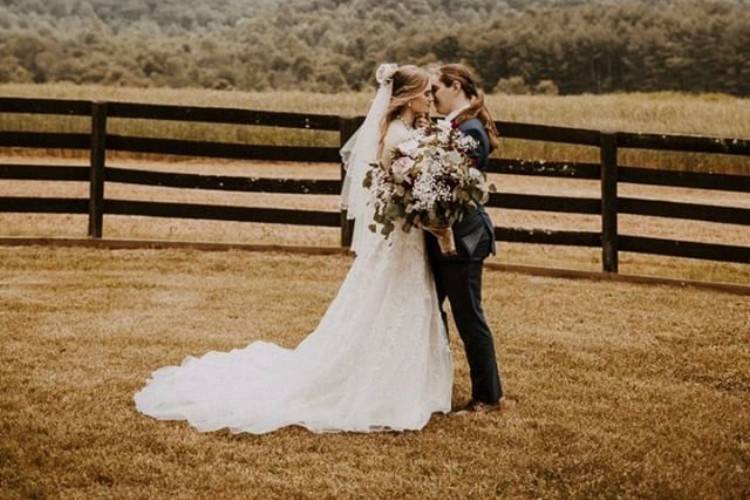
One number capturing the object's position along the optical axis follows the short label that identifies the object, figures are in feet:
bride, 18.47
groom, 18.71
